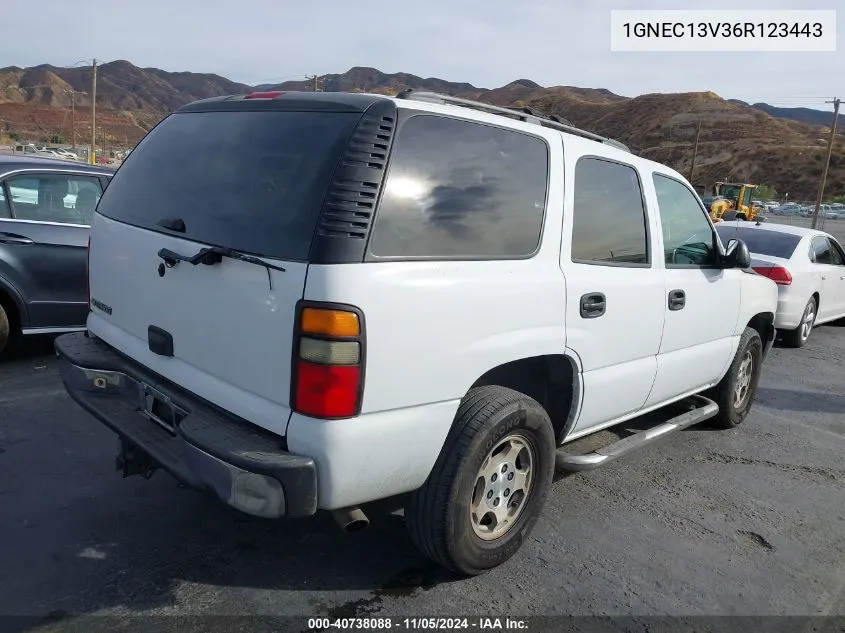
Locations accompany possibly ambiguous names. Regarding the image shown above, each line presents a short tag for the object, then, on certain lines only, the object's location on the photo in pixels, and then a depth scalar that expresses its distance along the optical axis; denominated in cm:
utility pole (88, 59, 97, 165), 4841
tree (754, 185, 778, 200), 7494
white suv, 235
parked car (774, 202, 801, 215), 6236
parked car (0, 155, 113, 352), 535
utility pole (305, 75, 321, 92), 3816
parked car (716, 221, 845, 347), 816
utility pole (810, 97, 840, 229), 4647
